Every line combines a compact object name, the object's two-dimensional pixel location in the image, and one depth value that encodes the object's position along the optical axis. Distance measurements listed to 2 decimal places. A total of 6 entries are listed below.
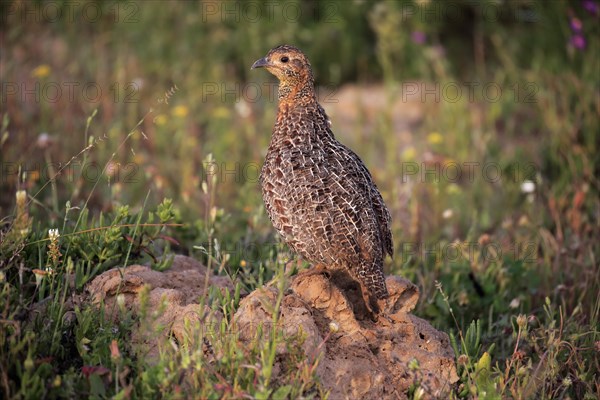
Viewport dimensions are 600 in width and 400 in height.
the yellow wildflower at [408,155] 15.74
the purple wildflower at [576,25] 16.11
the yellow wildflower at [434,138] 16.77
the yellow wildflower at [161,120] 16.77
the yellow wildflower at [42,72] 16.06
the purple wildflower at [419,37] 18.98
